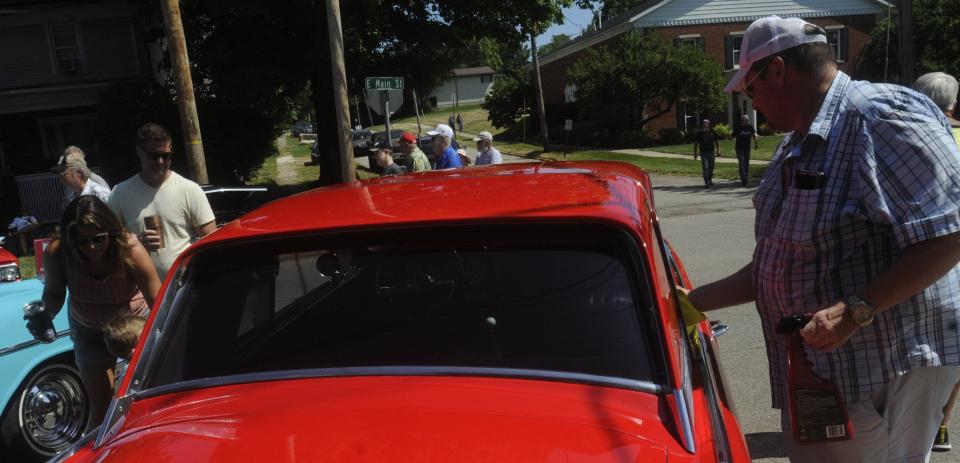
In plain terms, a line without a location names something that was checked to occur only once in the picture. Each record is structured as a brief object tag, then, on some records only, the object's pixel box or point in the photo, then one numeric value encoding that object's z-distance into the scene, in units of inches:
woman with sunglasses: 165.8
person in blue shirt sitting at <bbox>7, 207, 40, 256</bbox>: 456.9
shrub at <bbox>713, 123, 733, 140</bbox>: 1551.4
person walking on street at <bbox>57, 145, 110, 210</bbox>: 276.5
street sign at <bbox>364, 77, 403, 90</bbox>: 608.7
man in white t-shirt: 199.5
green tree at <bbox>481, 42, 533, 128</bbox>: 2068.2
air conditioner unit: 1018.2
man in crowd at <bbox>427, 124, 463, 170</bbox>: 442.6
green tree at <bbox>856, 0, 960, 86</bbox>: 1438.2
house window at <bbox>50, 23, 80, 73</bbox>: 1016.2
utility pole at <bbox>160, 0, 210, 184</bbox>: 417.4
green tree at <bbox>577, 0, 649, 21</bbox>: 3088.1
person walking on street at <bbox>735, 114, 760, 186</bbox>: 792.3
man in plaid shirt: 85.3
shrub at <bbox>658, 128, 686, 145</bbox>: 1533.7
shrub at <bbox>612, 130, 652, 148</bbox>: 1499.8
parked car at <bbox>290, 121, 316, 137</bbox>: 2947.8
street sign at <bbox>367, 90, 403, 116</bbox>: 618.8
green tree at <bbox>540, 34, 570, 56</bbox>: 5252.5
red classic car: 76.9
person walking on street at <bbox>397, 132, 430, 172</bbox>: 445.4
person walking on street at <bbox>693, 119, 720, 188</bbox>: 807.7
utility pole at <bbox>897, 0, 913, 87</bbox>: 582.9
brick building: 1670.8
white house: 3754.9
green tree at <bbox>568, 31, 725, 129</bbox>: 1492.4
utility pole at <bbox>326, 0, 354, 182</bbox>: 567.5
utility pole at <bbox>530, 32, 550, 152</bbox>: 1432.5
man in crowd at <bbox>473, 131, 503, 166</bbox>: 506.9
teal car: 187.6
